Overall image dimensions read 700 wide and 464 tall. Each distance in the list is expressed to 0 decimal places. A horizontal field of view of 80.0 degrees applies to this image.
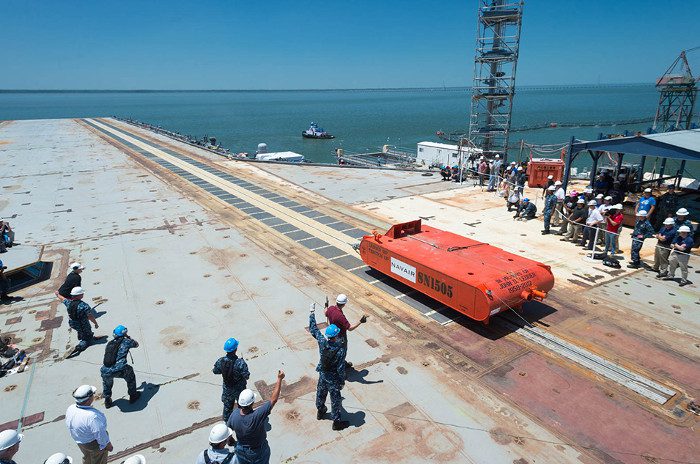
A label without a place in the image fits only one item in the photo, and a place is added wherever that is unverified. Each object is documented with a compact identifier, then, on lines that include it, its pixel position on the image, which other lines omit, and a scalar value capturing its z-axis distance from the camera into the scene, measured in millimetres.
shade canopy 12922
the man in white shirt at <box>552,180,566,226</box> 14320
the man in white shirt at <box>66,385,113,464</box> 4792
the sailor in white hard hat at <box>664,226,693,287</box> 10188
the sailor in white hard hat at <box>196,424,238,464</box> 3965
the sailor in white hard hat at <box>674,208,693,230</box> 10617
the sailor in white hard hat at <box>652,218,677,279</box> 10581
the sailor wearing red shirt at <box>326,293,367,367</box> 6621
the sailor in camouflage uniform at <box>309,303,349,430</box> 5699
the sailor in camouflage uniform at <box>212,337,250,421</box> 5734
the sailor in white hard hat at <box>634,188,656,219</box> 12148
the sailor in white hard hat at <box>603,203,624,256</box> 11609
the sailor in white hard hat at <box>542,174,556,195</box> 19022
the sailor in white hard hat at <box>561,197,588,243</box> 13008
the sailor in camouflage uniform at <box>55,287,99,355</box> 7625
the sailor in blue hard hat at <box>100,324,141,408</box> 6344
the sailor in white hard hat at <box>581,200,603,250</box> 12070
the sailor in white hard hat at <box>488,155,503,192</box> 19859
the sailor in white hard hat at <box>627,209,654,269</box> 11258
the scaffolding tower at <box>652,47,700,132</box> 68062
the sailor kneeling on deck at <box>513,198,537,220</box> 15320
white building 35344
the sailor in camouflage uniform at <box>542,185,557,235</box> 13992
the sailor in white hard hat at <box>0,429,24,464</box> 3949
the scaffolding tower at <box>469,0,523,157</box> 31172
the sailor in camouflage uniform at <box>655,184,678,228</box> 14203
